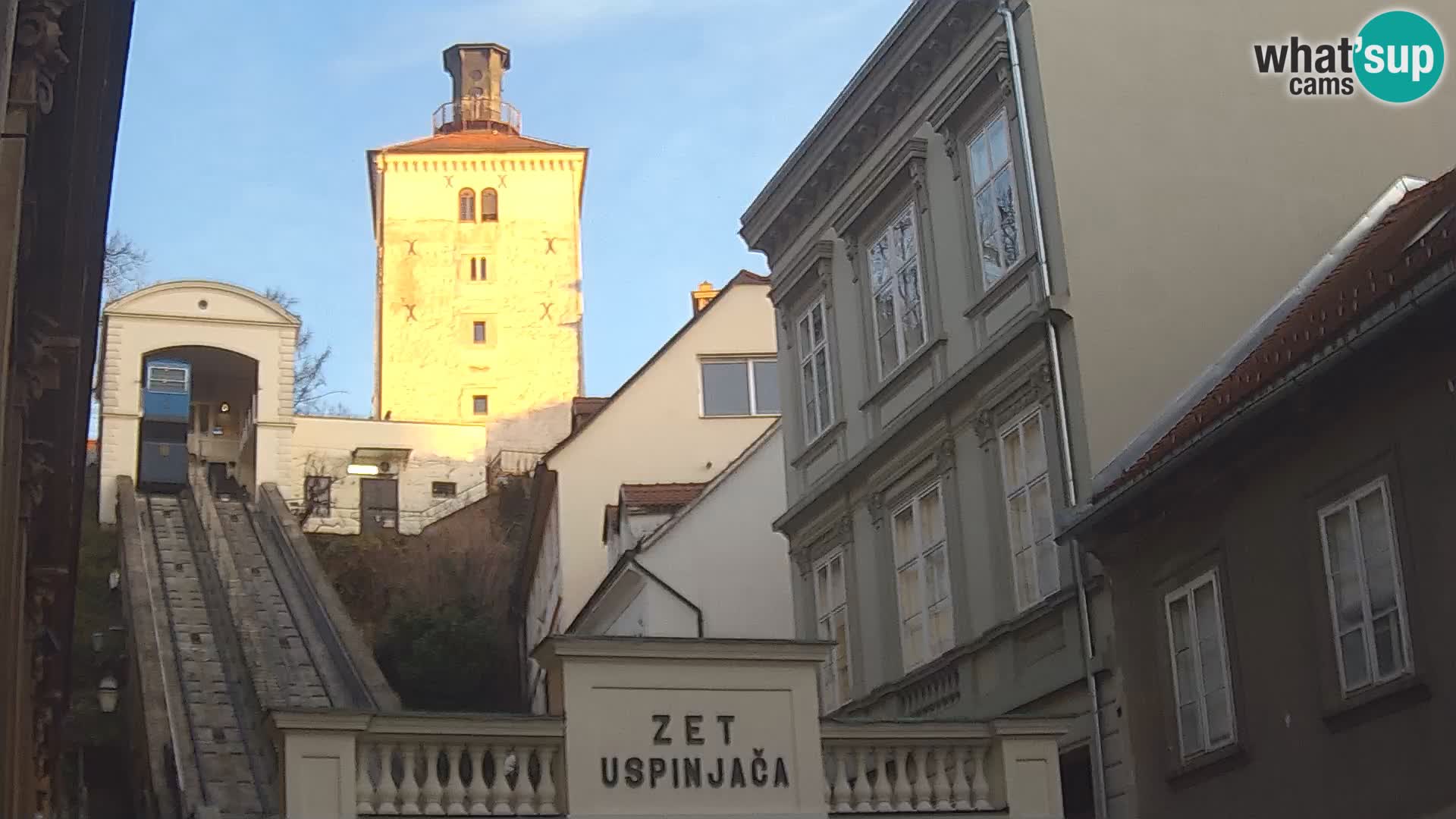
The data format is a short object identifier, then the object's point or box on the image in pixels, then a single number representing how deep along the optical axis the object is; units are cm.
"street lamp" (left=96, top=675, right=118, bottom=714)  2920
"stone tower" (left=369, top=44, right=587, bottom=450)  7912
